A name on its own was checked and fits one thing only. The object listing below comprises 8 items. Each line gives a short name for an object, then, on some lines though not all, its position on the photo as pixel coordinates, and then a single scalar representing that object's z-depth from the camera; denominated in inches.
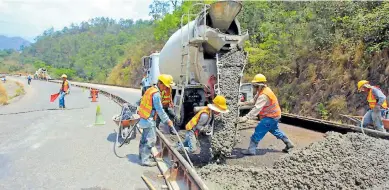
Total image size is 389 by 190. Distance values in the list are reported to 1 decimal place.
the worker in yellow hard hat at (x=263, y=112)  260.4
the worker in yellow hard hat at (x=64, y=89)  543.6
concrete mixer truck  329.7
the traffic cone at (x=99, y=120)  418.4
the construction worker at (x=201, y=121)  233.0
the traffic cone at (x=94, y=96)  751.2
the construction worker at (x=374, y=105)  288.7
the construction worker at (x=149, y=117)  239.9
